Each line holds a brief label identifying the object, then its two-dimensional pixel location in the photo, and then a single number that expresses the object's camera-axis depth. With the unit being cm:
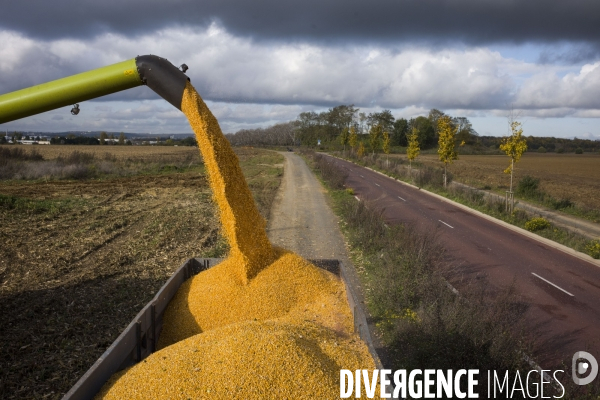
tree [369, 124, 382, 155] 5509
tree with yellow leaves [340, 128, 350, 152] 6581
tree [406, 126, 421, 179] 3788
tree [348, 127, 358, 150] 6100
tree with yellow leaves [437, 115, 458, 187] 2861
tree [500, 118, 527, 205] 2096
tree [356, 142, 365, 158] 5673
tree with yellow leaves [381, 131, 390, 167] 4865
